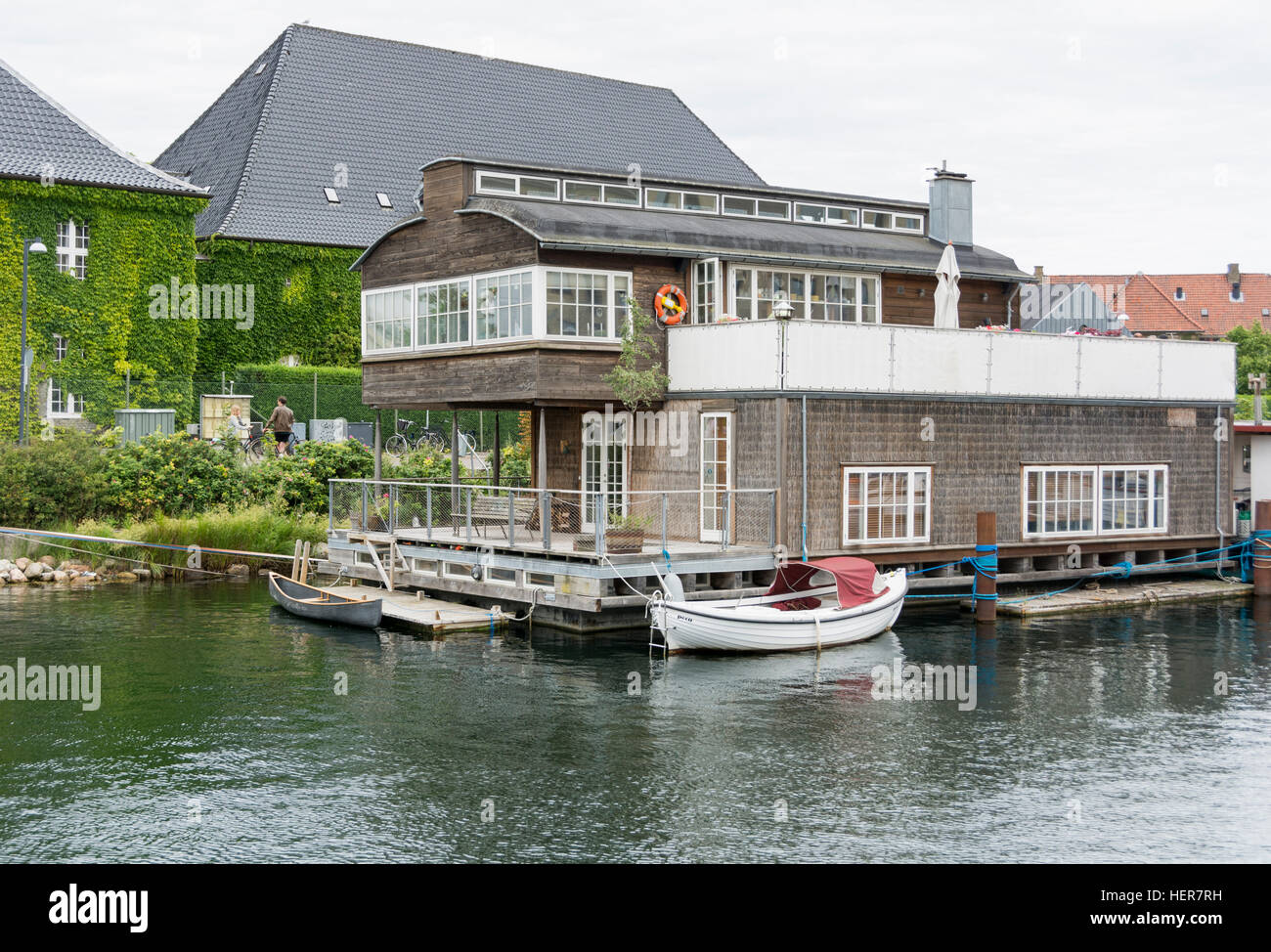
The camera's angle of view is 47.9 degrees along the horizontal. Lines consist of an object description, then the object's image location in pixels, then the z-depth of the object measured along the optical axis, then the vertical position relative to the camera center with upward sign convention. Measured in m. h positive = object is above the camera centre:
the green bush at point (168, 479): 36.34 +0.09
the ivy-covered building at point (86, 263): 44.56 +7.19
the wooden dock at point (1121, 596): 29.52 -2.46
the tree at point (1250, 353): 76.19 +7.12
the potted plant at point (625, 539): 25.33 -0.99
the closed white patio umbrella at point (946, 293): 30.67 +4.10
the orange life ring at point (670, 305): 28.97 +3.63
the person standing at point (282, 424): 40.12 +1.65
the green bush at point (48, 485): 35.53 -0.06
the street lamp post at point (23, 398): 35.88 +2.26
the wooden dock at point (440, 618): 26.75 -2.56
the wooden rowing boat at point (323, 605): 26.98 -2.38
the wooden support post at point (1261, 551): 32.38 -1.55
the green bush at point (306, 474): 37.47 +0.23
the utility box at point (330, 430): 45.22 +1.68
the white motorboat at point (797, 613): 23.61 -2.20
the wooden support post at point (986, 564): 27.89 -1.59
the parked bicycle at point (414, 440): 45.44 +1.41
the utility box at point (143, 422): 40.66 +1.74
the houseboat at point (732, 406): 27.09 +1.61
